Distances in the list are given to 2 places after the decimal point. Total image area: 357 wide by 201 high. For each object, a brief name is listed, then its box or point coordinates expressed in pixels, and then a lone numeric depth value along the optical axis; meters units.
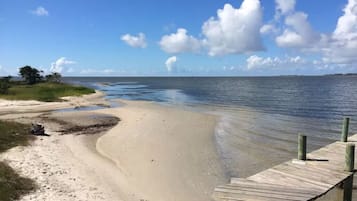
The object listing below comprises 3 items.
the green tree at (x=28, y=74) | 74.81
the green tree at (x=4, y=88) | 51.02
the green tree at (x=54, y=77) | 84.35
